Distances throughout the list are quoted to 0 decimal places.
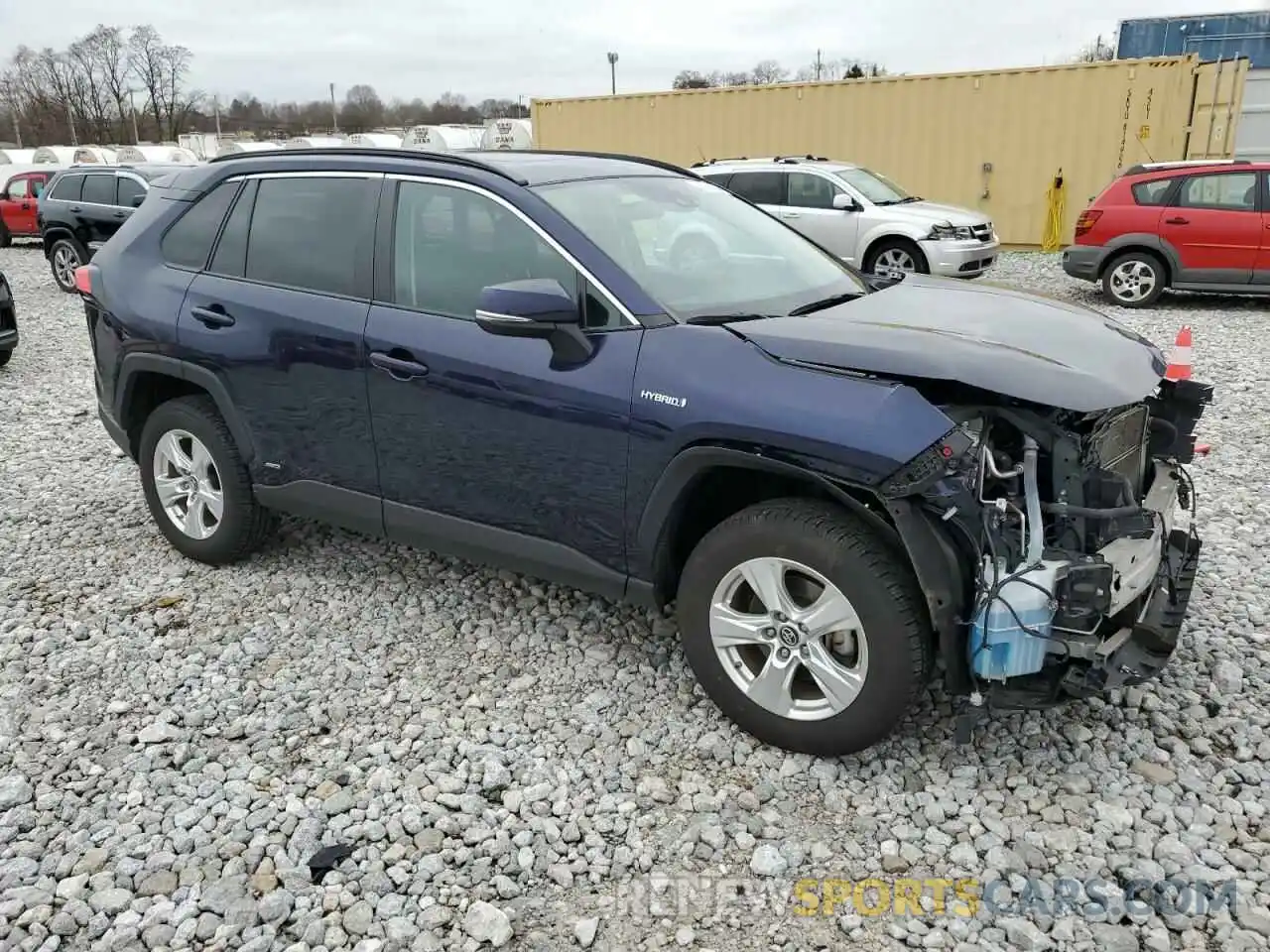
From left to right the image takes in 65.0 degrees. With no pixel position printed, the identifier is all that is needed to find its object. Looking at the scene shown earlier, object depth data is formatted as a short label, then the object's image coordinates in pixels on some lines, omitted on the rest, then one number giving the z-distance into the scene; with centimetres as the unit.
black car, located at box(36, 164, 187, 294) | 1431
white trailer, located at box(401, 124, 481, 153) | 3269
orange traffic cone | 346
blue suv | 273
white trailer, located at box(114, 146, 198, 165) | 3284
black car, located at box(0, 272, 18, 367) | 889
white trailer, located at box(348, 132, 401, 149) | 3188
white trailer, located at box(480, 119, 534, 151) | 2823
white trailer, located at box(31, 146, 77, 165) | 3231
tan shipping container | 1591
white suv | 1209
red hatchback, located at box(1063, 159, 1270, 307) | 1044
